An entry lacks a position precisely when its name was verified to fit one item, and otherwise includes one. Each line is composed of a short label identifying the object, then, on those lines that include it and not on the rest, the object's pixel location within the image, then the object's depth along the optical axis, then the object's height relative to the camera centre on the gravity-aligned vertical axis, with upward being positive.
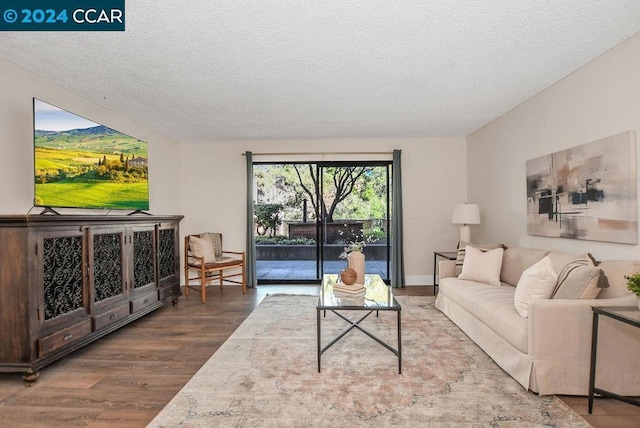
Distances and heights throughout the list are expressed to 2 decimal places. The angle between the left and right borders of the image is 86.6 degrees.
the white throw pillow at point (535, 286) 2.51 -0.58
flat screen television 3.03 +0.52
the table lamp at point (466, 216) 4.80 -0.09
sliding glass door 5.97 +0.04
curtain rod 5.80 +1.00
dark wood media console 2.43 -0.59
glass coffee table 2.59 -0.75
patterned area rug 1.98 -1.21
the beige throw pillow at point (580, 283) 2.32 -0.52
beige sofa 2.19 -0.92
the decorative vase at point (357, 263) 3.54 -0.55
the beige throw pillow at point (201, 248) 5.06 -0.53
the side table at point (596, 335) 1.95 -0.78
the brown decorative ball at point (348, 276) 3.14 -0.61
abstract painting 2.64 +0.15
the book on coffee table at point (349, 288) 3.02 -0.70
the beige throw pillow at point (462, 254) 4.18 -0.55
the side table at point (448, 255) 4.87 -0.67
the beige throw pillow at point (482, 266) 3.69 -0.63
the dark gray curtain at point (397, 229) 5.67 -0.31
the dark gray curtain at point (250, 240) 5.75 -0.48
